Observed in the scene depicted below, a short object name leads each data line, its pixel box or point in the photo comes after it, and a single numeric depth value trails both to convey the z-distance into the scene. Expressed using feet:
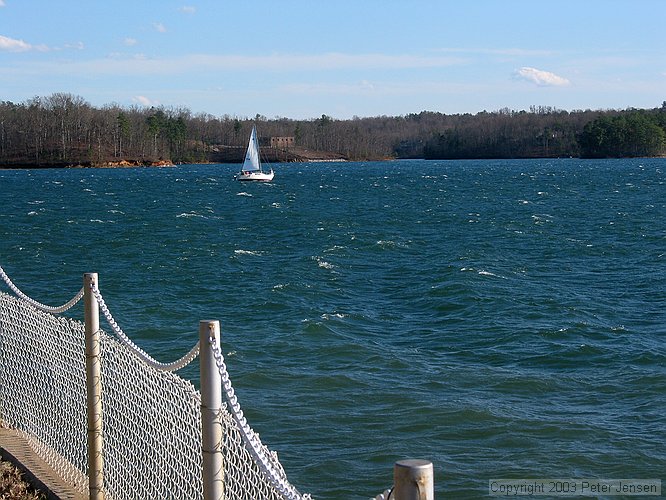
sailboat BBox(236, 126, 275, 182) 499.15
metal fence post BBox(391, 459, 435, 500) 15.85
